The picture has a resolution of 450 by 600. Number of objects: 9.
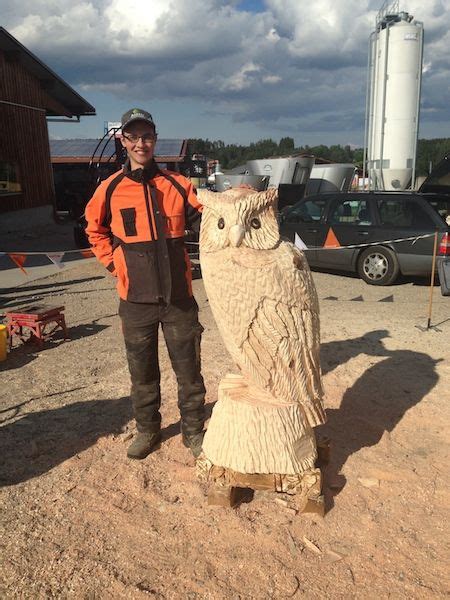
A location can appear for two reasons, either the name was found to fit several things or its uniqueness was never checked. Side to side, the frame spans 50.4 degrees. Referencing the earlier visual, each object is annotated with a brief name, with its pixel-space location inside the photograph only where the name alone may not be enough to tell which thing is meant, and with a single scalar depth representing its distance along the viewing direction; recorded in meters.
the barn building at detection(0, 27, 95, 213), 14.70
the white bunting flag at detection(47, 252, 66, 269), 6.32
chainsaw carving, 2.23
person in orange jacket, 2.64
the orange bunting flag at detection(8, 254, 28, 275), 6.54
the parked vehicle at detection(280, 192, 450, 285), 7.41
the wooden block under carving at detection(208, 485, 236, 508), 2.46
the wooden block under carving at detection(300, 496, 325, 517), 2.39
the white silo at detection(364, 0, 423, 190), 16.55
